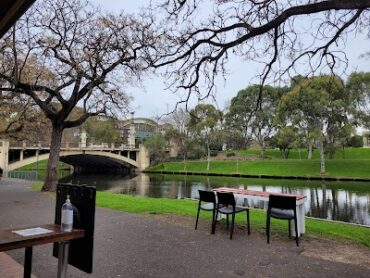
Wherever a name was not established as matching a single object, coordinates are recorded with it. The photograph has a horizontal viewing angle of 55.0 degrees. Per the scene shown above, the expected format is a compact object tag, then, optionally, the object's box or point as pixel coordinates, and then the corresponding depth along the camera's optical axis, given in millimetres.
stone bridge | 38956
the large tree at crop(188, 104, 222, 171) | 45050
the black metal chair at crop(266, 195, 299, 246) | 6150
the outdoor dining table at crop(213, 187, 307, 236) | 6654
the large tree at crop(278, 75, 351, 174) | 33156
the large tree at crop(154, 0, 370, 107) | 6410
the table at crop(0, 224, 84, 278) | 2814
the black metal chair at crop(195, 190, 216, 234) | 6840
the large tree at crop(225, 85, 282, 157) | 52784
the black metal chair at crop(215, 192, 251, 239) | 6742
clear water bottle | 3127
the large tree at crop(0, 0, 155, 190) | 11891
